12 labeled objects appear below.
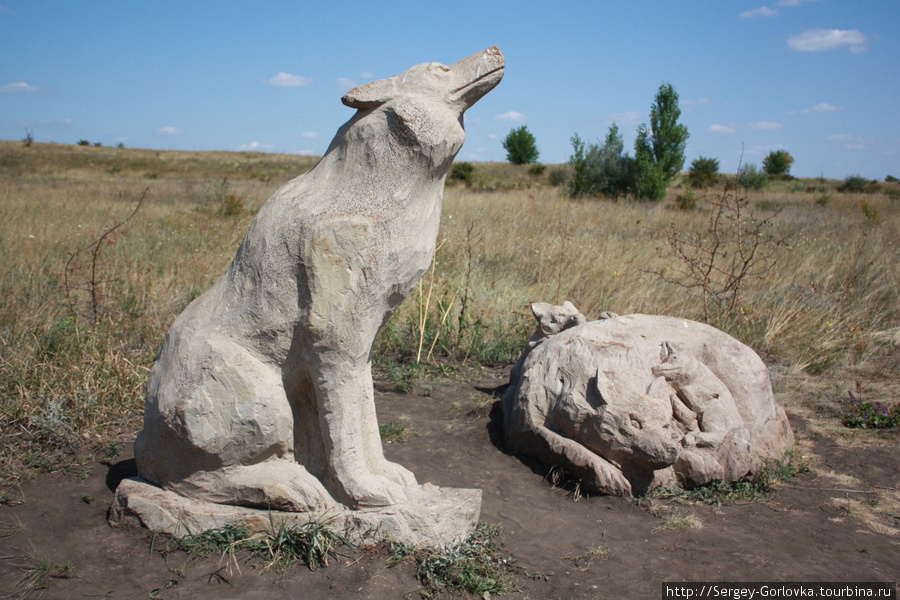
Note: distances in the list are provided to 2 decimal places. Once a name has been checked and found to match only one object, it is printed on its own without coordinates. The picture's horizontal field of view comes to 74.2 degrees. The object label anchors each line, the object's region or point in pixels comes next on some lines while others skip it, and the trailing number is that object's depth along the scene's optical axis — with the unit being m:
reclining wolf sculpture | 2.98
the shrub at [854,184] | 25.62
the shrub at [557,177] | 22.76
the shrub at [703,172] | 20.29
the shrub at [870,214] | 8.90
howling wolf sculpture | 2.17
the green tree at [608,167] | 16.54
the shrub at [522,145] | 38.00
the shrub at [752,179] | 20.70
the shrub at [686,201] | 11.64
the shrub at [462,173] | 23.78
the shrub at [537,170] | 31.94
